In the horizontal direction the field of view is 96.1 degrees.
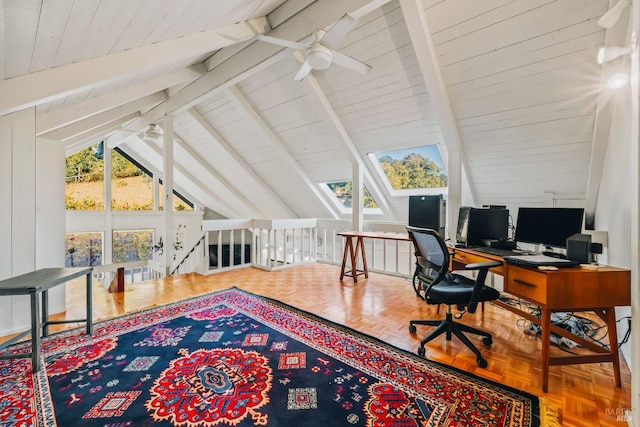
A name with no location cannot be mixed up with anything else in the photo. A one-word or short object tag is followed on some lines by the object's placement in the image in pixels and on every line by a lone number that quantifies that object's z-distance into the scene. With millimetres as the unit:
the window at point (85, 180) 6289
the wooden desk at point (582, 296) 1679
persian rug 1451
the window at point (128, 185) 6793
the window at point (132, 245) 6797
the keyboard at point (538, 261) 1795
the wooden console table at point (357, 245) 3852
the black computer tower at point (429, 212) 3508
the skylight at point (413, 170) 4129
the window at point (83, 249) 6273
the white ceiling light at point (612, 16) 1495
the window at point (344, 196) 5405
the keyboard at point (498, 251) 2359
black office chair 1992
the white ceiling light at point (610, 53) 1616
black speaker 1864
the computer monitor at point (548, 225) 2180
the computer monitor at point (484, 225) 2768
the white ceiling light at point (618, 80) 1849
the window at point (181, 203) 8078
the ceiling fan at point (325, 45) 2068
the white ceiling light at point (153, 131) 4395
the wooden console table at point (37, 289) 1835
